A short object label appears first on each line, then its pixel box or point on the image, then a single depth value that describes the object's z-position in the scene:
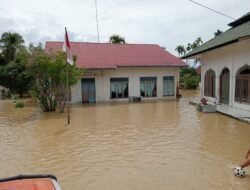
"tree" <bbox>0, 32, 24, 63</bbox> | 22.66
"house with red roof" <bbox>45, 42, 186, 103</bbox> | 15.53
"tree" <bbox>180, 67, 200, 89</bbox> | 26.43
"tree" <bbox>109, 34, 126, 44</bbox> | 27.47
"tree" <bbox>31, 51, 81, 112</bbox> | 10.84
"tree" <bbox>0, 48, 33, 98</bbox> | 18.59
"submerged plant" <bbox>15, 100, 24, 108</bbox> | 13.82
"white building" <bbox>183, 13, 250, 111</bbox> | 10.04
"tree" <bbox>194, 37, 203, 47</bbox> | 35.36
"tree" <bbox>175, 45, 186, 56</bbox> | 42.19
